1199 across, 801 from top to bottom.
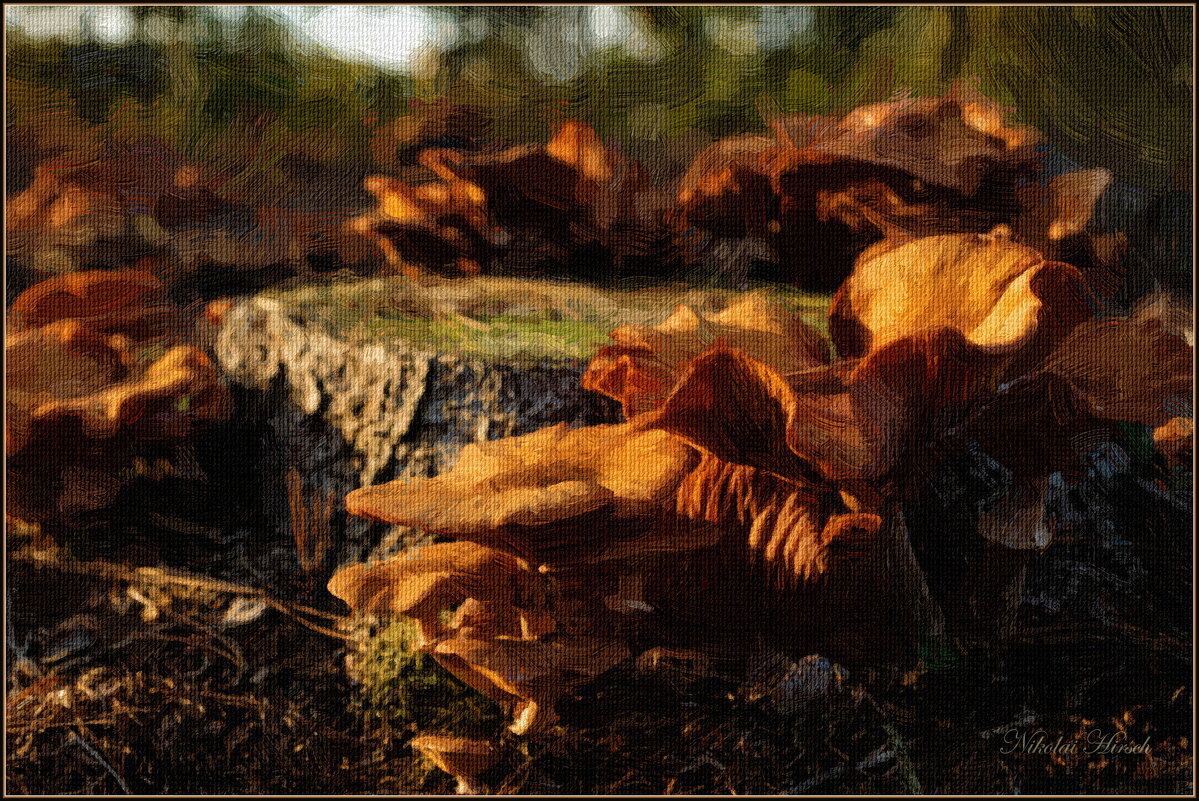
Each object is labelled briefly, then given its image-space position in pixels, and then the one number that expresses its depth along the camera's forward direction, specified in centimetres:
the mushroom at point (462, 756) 61
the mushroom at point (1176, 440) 61
